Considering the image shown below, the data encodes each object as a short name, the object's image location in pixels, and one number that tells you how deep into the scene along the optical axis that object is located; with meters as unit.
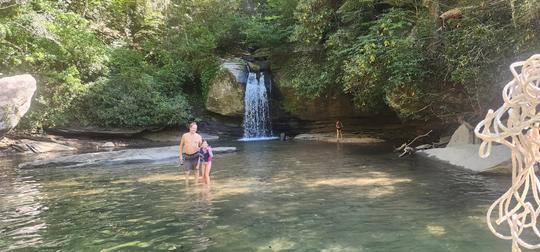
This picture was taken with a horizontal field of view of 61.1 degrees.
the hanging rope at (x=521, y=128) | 2.67
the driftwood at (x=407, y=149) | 15.61
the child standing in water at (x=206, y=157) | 10.73
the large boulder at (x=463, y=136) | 14.84
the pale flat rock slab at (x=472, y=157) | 11.10
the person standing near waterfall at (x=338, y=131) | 22.33
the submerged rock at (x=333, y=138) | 21.84
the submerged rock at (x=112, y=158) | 15.16
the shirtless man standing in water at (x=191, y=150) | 11.01
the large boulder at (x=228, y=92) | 25.11
